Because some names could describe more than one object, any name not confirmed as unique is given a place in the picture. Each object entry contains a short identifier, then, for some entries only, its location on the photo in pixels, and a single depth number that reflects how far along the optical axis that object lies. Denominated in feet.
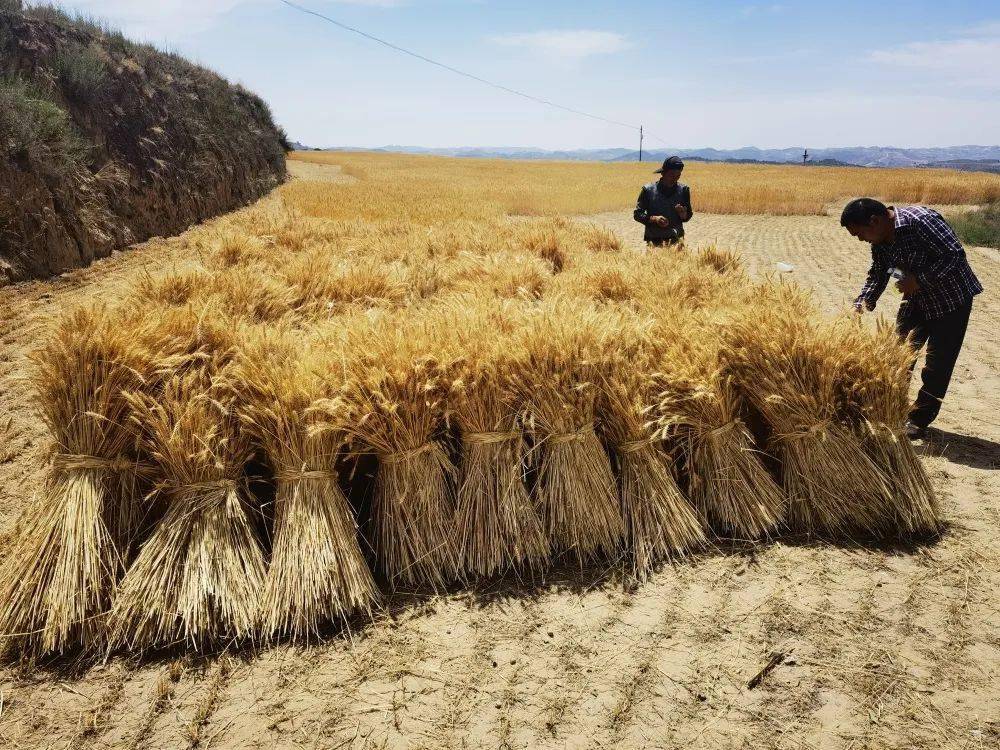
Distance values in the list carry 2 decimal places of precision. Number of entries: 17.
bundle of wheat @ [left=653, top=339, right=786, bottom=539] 8.59
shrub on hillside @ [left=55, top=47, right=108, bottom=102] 34.01
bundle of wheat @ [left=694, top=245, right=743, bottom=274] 17.03
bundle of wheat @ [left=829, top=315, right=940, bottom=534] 8.64
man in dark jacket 19.90
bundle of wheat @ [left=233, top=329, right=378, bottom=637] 7.09
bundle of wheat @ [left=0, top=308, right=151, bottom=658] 6.84
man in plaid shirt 11.03
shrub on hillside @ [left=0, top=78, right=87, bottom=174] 25.52
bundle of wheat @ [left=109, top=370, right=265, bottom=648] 6.85
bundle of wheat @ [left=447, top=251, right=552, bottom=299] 13.69
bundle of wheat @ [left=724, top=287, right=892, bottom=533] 8.64
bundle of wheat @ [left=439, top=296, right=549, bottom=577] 7.98
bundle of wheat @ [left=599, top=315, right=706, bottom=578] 8.35
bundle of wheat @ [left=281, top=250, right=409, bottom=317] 13.16
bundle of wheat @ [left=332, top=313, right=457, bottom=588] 7.58
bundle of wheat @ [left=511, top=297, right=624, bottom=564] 8.17
